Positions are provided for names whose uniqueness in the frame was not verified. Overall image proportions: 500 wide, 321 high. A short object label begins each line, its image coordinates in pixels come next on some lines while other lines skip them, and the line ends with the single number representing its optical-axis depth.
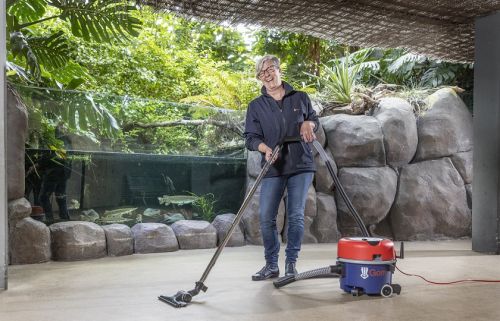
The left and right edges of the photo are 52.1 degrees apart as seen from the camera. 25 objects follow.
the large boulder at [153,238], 4.88
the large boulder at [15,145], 3.98
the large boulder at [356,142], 5.73
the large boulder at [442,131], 6.00
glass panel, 4.55
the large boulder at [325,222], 5.61
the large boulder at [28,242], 4.05
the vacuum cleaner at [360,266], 2.74
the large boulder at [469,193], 6.00
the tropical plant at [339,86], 6.35
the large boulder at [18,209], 4.00
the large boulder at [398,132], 5.84
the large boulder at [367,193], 5.62
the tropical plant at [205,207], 5.56
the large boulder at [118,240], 4.67
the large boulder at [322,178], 5.71
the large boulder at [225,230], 5.38
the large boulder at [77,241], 4.34
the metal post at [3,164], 3.06
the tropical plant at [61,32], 4.13
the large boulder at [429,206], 5.81
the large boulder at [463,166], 6.03
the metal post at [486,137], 4.53
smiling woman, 3.32
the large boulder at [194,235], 5.13
